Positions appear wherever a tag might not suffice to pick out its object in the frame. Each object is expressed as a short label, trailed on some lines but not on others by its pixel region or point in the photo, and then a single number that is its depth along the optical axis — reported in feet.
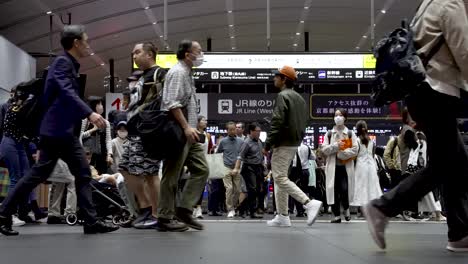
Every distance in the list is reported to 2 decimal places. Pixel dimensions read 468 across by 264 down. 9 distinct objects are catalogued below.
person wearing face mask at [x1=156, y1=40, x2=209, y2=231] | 19.30
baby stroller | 26.08
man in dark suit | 18.03
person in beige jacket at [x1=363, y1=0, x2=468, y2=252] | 12.68
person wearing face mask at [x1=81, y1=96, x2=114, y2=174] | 29.14
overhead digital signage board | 49.11
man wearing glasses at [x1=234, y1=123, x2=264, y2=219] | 37.63
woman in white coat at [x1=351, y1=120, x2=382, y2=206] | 30.94
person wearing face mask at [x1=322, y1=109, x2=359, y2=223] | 29.71
